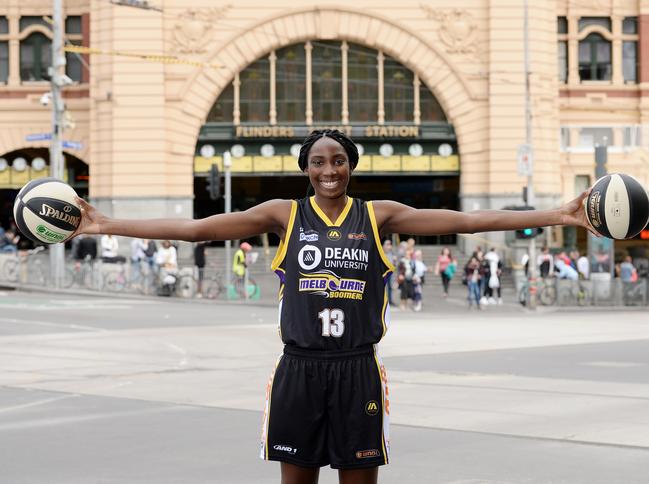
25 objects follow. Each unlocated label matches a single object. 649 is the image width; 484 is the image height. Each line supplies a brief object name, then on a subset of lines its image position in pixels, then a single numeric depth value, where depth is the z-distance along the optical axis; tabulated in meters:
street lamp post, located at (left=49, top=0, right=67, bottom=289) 36.06
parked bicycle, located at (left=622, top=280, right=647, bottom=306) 35.09
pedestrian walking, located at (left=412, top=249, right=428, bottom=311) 31.66
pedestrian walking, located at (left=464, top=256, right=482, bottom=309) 32.28
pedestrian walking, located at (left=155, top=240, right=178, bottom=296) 34.38
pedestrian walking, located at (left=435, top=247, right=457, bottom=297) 36.16
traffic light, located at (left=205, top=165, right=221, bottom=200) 36.47
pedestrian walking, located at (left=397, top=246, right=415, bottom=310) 31.89
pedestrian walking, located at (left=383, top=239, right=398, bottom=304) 31.72
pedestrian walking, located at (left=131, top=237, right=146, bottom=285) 35.28
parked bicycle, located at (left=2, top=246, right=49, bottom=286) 36.94
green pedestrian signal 29.15
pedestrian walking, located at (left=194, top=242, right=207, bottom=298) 34.78
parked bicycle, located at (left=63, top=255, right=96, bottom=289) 36.00
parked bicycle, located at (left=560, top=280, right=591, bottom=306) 34.97
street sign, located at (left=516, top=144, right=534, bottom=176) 37.34
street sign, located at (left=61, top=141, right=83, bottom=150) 36.54
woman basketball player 5.34
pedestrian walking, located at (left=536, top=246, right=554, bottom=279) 36.72
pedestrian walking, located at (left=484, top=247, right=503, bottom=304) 32.84
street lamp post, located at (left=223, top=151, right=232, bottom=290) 34.56
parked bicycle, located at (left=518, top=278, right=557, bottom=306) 35.09
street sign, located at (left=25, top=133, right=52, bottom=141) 35.97
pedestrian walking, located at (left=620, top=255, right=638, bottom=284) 36.69
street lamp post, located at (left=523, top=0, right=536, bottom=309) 34.19
